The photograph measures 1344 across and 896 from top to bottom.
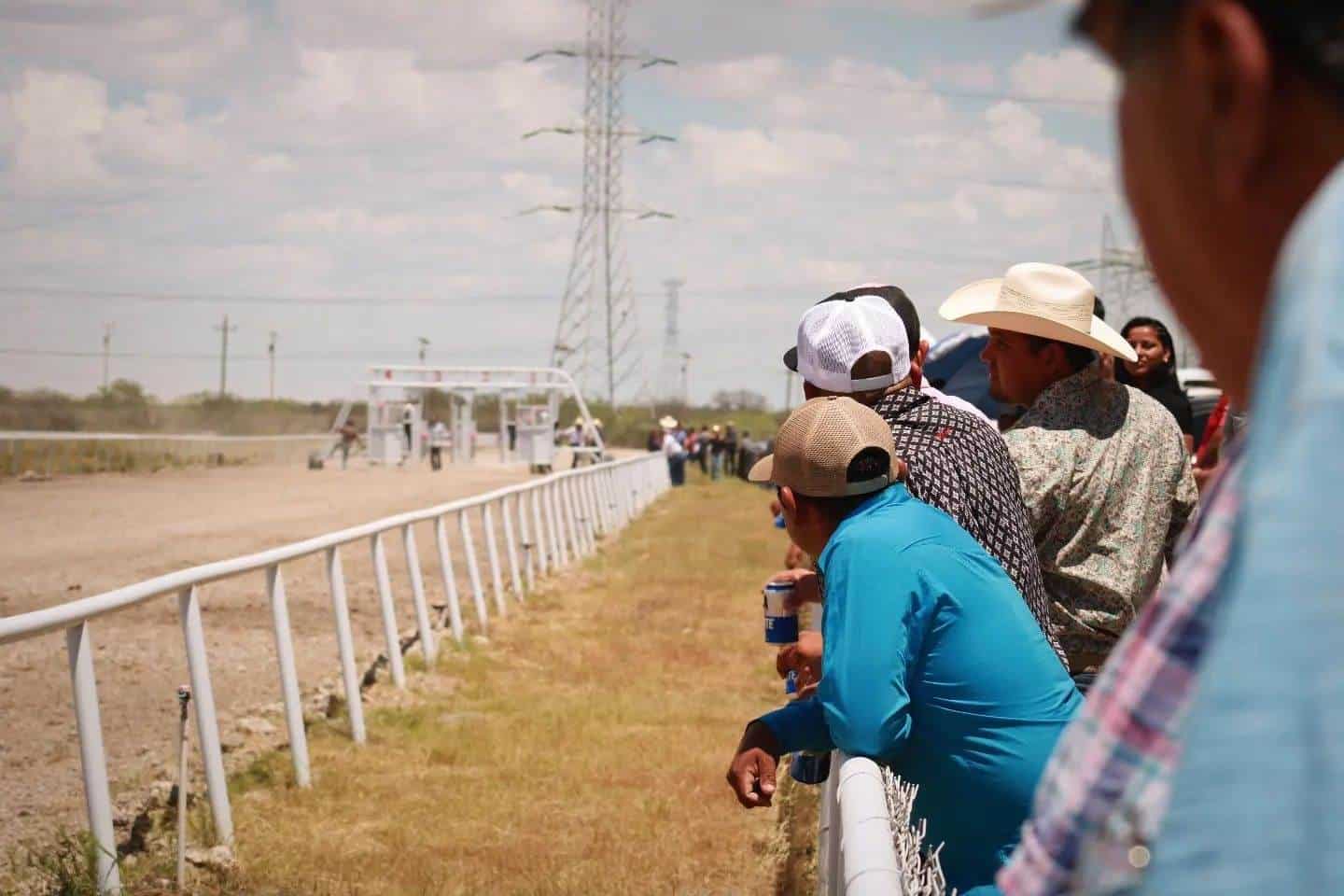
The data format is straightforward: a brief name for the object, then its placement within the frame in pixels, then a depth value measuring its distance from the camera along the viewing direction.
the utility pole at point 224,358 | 112.62
